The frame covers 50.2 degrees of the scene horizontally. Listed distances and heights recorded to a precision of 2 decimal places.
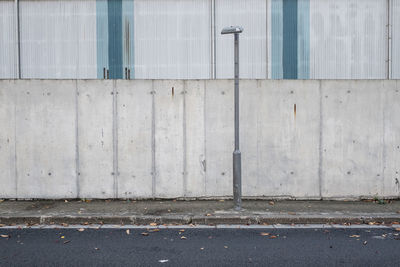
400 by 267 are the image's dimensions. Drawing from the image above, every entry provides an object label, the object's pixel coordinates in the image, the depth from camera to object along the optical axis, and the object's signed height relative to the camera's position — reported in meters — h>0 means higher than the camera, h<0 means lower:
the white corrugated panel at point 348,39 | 12.11 +2.39
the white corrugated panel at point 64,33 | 12.23 +2.66
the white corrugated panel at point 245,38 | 12.10 +2.44
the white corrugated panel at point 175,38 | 12.13 +2.48
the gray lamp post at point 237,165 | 8.41 -0.81
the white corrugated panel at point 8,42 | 12.30 +2.43
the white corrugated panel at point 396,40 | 12.15 +2.35
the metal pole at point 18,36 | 12.25 +2.59
